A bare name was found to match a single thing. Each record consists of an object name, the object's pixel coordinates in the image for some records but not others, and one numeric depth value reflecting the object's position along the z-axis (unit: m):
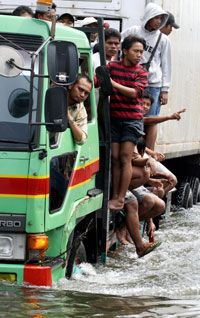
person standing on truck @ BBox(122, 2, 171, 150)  12.68
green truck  8.13
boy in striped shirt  10.59
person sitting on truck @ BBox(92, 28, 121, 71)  10.87
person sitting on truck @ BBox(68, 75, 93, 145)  9.05
